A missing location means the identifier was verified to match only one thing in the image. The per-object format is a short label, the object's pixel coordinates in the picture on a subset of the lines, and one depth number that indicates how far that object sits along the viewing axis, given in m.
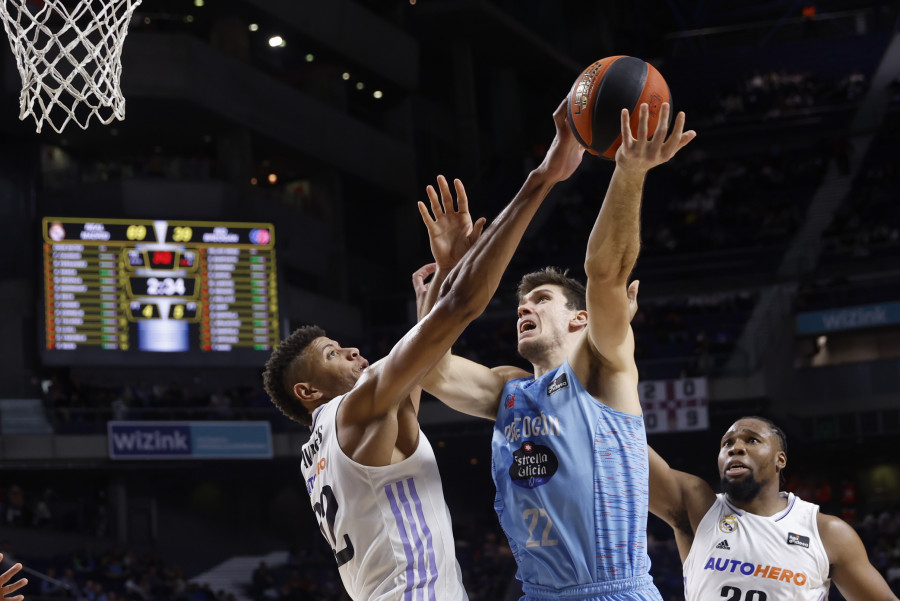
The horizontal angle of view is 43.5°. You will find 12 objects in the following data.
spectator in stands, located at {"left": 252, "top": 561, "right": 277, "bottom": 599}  17.85
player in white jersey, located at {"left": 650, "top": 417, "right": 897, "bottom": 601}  5.13
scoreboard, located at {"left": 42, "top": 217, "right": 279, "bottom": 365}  17.62
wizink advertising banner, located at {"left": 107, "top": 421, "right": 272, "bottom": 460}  19.03
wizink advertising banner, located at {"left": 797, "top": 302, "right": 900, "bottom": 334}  18.94
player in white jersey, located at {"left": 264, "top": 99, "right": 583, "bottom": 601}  3.52
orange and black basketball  3.79
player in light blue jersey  3.72
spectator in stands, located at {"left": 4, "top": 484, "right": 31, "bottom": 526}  18.55
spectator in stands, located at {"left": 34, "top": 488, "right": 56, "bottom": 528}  18.84
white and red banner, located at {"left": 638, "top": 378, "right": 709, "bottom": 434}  17.50
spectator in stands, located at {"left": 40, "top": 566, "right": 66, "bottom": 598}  15.86
